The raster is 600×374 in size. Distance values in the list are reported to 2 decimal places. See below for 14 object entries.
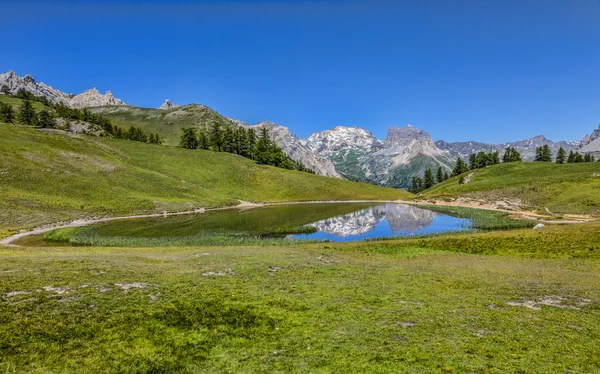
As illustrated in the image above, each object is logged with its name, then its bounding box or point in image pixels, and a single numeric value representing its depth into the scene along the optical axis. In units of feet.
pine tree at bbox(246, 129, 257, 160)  581.53
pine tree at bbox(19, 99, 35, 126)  507.50
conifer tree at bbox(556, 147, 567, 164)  590.22
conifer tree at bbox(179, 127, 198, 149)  552.82
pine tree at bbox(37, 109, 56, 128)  506.07
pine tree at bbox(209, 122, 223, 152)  571.28
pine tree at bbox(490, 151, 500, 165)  619.14
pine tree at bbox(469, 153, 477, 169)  630.74
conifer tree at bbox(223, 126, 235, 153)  583.17
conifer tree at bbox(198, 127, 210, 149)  577.02
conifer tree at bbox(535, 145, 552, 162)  611.30
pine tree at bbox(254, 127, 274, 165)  556.10
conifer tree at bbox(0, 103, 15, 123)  485.97
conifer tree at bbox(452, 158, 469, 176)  649.98
